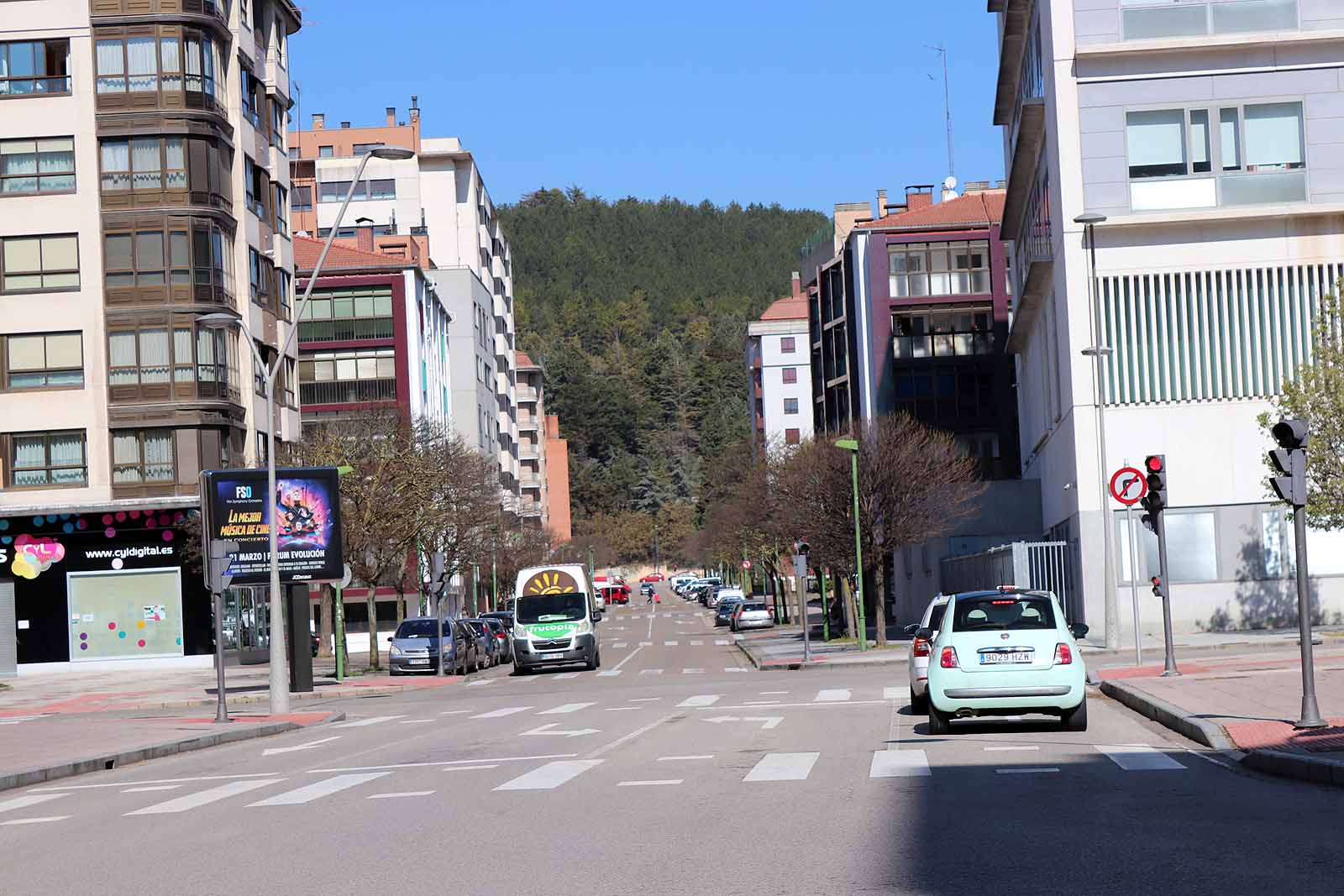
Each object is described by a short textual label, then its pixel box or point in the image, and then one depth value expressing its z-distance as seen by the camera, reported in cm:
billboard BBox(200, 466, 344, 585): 3919
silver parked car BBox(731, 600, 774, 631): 8225
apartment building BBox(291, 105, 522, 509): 11206
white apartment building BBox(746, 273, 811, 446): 15138
